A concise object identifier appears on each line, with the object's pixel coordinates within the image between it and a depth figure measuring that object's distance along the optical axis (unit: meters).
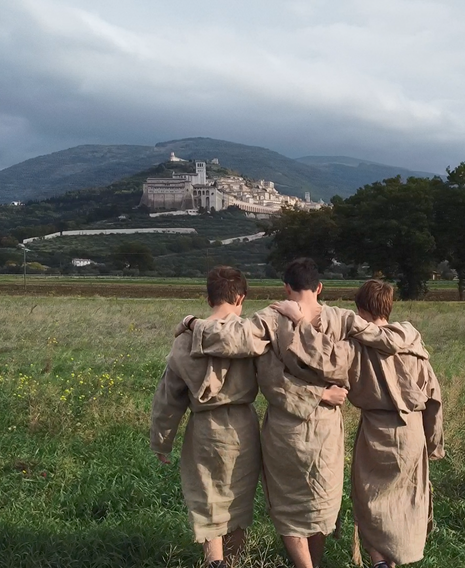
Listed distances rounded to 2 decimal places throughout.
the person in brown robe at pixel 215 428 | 3.48
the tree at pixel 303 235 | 33.62
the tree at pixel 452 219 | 32.16
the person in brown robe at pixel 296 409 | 3.39
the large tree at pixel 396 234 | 31.19
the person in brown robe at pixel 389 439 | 3.57
